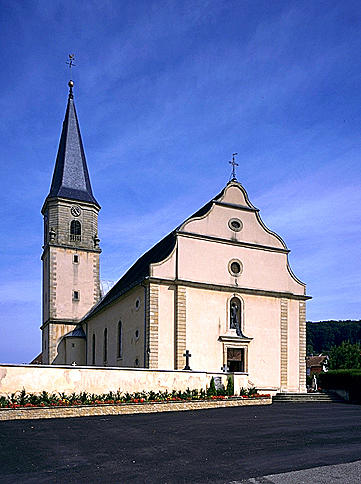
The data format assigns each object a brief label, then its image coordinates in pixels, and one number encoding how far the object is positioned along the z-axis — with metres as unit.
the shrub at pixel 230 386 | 22.24
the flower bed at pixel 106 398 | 17.25
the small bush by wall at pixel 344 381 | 24.48
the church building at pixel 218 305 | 26.11
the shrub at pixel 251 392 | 22.50
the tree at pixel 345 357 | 51.13
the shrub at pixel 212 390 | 21.59
